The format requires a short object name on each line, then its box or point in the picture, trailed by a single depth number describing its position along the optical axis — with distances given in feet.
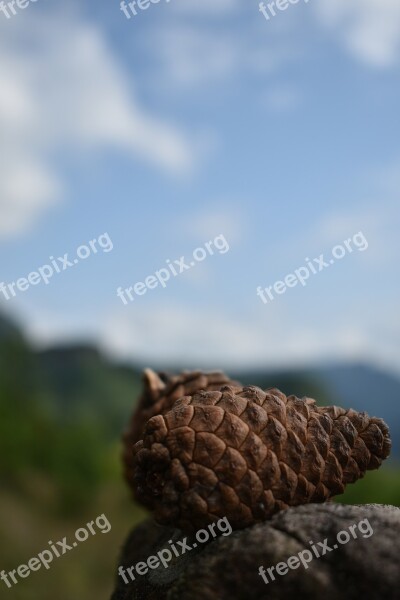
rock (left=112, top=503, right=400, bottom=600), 0.91
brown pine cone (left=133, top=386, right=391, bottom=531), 1.00
